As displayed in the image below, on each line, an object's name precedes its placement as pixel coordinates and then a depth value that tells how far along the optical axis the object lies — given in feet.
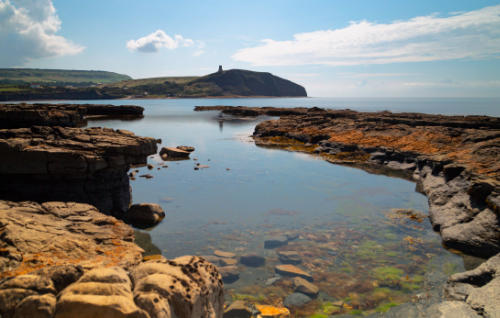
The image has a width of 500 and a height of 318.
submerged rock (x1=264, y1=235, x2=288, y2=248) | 41.81
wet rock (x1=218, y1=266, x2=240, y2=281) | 33.94
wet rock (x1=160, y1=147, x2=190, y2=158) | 100.73
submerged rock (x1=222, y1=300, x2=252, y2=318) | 27.37
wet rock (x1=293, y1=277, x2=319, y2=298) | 31.32
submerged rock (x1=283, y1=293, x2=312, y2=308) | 29.68
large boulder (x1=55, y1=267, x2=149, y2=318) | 15.52
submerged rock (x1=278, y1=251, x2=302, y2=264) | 37.78
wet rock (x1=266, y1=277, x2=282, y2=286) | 33.19
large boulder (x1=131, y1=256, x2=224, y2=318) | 17.03
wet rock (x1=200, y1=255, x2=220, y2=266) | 36.81
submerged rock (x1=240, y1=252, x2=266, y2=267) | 37.13
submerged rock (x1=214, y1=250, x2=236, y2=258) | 38.42
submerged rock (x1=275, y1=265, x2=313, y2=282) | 34.50
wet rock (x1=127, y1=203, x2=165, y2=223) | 48.40
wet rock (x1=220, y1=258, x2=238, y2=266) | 36.58
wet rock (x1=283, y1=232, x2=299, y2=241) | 44.01
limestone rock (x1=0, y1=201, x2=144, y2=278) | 27.66
